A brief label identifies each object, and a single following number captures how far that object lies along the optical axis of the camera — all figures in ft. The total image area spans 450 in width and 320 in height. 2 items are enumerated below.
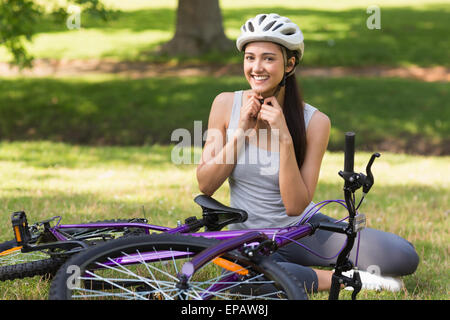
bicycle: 17.48
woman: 23.13
